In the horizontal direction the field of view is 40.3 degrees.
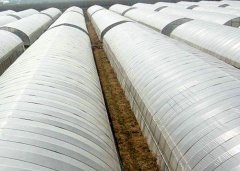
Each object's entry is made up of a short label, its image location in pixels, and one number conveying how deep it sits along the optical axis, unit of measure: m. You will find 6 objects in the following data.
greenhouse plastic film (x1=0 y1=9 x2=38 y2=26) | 61.41
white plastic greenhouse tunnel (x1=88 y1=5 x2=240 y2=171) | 12.13
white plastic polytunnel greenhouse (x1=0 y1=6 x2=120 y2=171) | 10.34
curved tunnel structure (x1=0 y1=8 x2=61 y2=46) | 44.94
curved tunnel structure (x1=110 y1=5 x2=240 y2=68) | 28.64
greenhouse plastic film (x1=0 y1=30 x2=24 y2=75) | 31.82
